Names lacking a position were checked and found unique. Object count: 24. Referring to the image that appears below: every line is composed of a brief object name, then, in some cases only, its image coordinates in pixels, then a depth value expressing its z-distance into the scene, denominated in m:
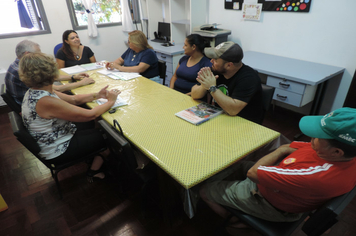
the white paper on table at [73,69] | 2.65
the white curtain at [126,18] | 4.20
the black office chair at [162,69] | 2.65
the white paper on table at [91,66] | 2.79
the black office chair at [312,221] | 0.79
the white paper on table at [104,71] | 2.57
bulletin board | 2.43
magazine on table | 1.47
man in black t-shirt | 1.49
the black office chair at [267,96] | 1.70
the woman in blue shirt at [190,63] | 2.16
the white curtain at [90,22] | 3.83
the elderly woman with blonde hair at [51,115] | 1.38
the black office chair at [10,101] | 1.79
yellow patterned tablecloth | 1.09
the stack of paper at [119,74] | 2.42
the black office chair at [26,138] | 1.34
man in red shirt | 0.79
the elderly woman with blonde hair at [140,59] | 2.54
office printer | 3.10
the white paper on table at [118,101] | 1.75
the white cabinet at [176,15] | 3.46
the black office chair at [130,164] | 1.20
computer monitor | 4.11
